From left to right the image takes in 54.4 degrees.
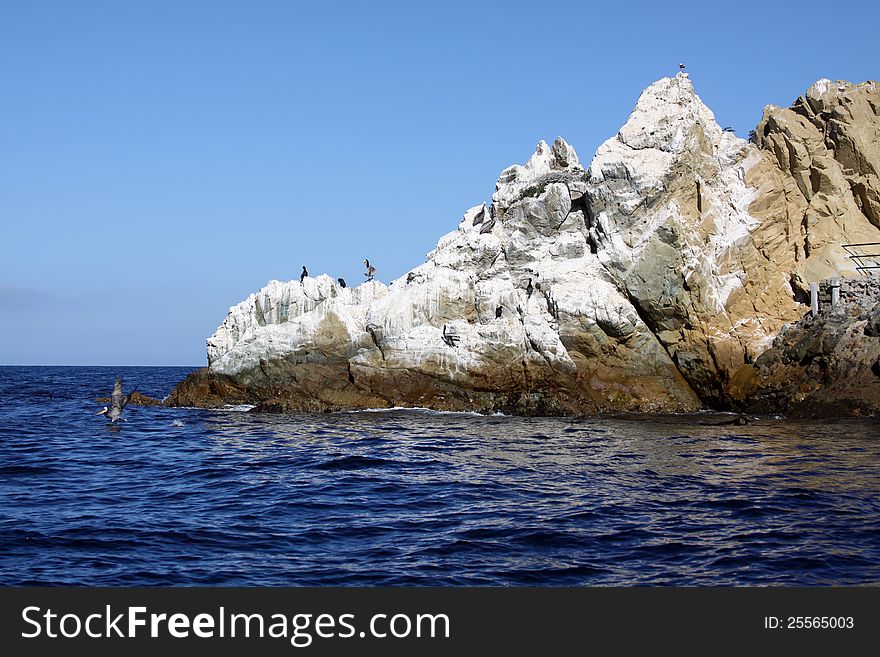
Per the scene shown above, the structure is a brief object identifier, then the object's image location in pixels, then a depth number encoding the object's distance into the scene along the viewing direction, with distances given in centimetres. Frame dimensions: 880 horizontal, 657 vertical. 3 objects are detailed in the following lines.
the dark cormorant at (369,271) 3862
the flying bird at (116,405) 3297
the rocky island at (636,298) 3275
